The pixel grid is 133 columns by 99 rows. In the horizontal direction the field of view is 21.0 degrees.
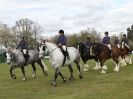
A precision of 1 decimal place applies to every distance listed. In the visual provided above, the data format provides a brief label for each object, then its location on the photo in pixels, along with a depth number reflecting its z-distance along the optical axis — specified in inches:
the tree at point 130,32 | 4606.3
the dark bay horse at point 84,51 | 1070.4
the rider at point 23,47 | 929.5
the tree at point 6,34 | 3822.6
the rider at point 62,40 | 804.9
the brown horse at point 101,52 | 994.1
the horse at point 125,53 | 1244.2
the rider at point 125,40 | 1288.6
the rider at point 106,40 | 1031.5
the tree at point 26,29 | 3633.1
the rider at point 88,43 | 1061.8
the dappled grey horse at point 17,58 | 879.1
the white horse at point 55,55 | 764.6
